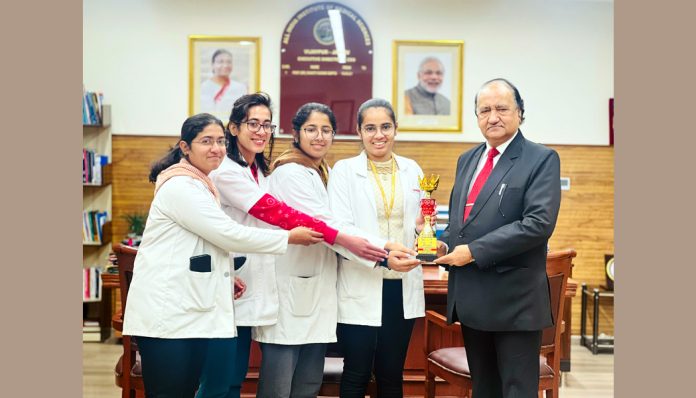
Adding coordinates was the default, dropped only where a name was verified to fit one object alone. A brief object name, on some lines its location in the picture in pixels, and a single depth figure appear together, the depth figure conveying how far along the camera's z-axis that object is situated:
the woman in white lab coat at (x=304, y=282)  2.76
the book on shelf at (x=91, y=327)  6.36
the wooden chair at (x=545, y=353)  3.09
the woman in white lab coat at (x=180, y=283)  2.46
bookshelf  6.30
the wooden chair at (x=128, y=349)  3.13
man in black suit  2.52
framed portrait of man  6.43
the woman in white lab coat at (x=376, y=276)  2.86
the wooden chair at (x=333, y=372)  3.23
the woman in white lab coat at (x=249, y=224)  2.74
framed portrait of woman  6.38
